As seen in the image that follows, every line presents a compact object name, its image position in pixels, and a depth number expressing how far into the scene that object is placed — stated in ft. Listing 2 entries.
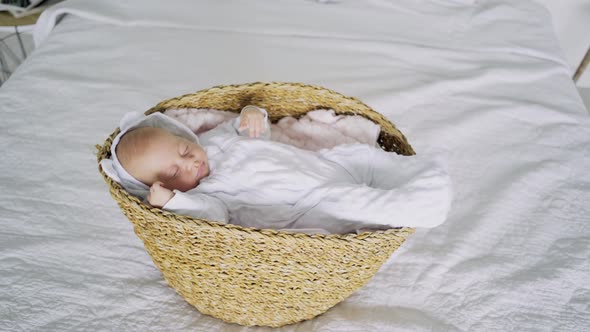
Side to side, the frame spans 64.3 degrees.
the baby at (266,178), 2.68
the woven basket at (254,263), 2.31
